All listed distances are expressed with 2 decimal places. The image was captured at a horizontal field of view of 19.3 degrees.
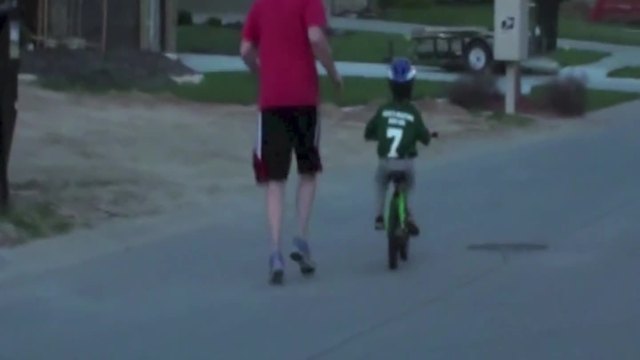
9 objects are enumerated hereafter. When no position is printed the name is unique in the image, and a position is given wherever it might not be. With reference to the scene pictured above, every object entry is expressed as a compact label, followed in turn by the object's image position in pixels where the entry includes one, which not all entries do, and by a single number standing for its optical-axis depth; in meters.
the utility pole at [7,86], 13.70
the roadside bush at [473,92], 26.25
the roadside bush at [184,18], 47.16
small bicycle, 11.96
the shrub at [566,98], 25.91
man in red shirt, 11.46
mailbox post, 25.52
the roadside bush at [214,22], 47.92
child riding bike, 12.23
